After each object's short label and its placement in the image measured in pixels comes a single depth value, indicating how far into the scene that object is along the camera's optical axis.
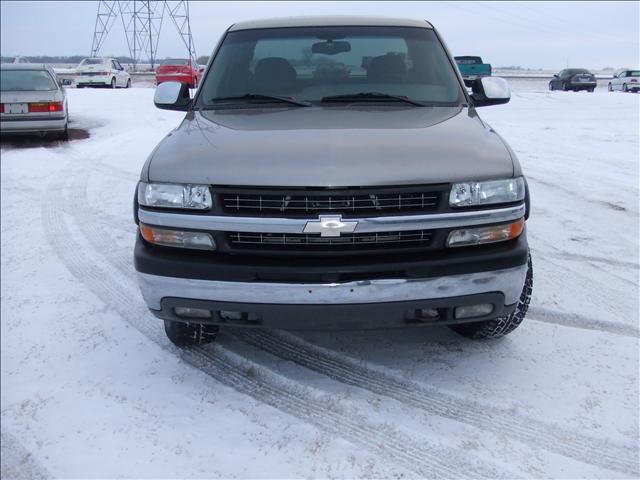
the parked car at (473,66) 30.66
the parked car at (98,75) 27.94
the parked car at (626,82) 29.94
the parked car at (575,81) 30.61
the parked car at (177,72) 27.20
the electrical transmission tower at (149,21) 49.72
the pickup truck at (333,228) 2.56
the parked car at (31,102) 9.88
